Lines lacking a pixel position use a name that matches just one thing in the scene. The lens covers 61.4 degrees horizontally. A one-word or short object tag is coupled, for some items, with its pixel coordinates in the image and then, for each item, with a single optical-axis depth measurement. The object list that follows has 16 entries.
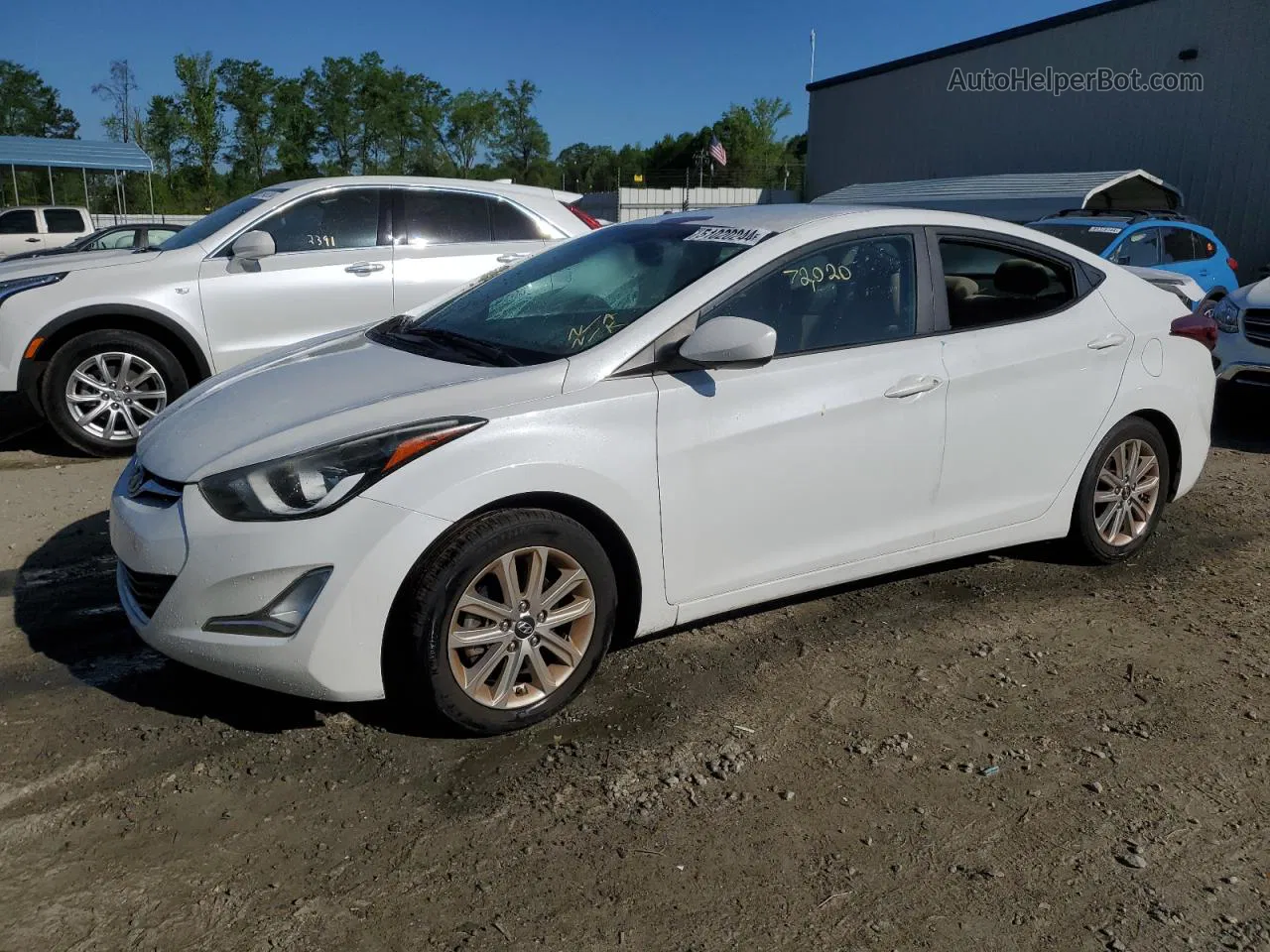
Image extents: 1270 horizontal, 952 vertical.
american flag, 36.50
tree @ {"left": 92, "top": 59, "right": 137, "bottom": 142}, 56.97
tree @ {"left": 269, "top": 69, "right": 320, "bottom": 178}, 65.56
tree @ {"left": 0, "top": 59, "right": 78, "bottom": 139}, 69.62
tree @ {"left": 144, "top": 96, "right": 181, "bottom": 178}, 56.09
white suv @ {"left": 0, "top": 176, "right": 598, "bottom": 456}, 6.70
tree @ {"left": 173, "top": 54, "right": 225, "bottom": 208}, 48.53
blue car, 11.80
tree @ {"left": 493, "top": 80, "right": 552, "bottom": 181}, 83.56
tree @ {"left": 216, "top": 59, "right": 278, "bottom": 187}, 63.31
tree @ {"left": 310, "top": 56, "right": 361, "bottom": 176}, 70.06
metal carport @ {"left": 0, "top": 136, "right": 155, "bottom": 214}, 32.00
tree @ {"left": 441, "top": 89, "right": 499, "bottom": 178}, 79.44
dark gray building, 19.83
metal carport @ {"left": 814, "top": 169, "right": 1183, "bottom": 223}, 16.55
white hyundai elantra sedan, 3.04
